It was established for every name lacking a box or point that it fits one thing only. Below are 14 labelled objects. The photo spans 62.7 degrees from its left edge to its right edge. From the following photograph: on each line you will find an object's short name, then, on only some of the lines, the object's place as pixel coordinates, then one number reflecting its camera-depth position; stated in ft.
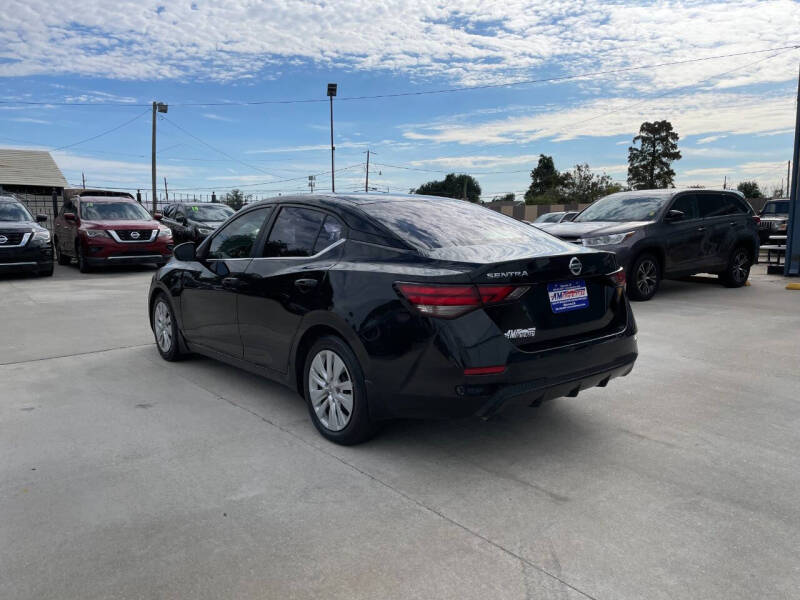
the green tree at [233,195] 225.23
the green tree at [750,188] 248.32
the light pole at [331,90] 119.37
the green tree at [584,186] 235.81
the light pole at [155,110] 113.91
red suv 48.62
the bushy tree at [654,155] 221.66
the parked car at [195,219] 64.13
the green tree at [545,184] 250.57
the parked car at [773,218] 60.23
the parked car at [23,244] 44.06
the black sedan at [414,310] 11.41
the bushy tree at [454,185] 331.45
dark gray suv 32.53
